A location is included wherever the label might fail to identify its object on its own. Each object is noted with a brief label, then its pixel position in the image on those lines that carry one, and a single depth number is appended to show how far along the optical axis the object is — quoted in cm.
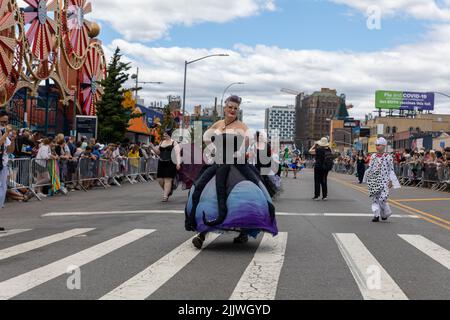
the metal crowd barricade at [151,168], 2986
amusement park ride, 2778
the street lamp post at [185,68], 4245
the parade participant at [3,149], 983
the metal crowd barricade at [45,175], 1669
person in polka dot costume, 1216
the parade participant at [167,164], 1656
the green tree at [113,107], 4328
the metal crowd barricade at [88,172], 2033
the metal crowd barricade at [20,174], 1544
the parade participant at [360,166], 3288
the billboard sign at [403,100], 10831
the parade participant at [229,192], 772
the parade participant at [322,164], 1783
